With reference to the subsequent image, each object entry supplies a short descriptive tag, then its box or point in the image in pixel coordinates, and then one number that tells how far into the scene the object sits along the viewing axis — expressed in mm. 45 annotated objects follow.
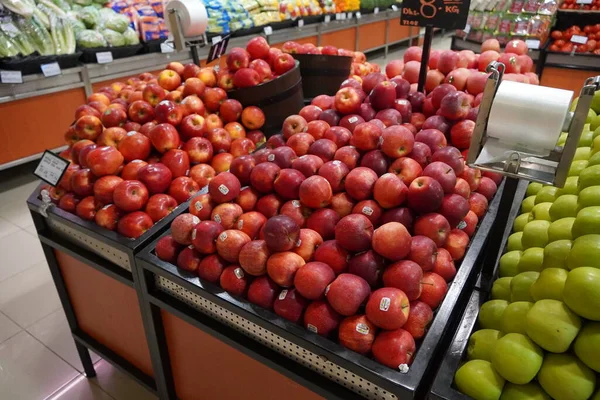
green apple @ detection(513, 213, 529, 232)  1559
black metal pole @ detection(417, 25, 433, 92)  1795
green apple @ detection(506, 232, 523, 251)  1482
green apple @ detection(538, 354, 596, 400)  914
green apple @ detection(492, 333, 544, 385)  968
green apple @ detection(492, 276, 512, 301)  1291
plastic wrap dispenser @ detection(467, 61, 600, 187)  1000
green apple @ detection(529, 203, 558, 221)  1443
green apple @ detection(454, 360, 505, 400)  1001
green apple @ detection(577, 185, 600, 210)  1170
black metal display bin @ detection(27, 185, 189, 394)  1599
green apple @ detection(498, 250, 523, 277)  1370
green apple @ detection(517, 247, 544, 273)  1257
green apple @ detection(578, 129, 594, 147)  1729
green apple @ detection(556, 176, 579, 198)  1401
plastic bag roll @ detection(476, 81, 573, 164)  995
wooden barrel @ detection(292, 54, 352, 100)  2713
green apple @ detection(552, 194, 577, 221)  1308
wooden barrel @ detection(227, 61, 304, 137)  2197
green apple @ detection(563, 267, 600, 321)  914
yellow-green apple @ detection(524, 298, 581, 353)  946
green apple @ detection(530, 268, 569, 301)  1029
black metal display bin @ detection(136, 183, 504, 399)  1083
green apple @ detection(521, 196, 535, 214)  1644
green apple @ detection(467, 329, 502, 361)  1111
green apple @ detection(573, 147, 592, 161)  1616
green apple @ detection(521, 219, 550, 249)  1342
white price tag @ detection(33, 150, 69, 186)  1747
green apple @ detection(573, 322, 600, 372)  909
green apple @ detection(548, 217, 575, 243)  1207
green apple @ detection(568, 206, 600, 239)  1067
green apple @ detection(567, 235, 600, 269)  988
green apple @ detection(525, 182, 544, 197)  1761
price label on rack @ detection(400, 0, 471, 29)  1614
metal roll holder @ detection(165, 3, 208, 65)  2457
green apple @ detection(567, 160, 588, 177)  1556
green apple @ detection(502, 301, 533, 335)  1069
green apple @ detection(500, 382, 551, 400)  978
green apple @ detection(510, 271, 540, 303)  1180
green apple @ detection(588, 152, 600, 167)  1353
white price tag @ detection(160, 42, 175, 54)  4742
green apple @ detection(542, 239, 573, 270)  1114
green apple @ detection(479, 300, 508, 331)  1207
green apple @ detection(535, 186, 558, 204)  1537
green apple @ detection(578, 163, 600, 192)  1257
